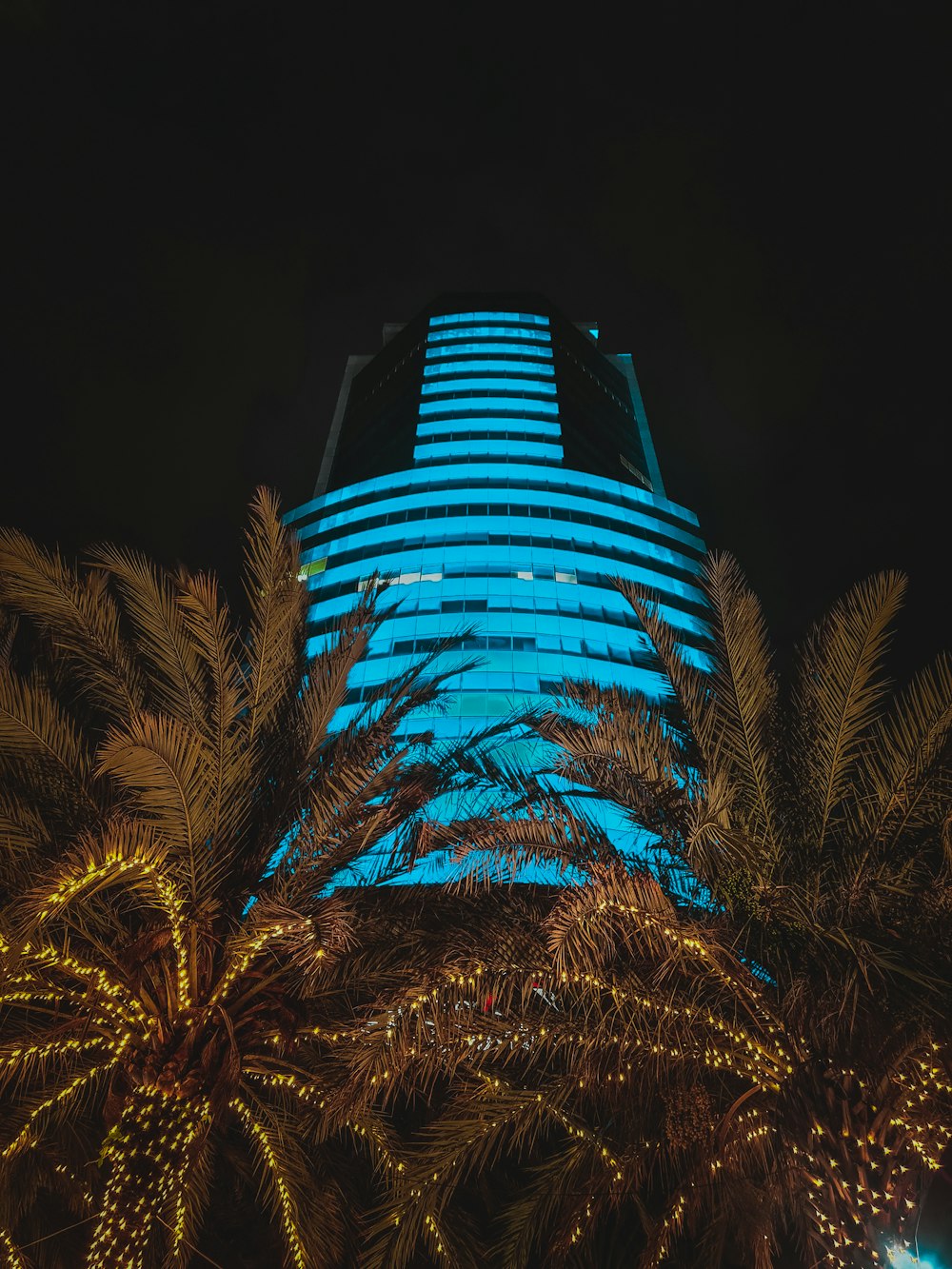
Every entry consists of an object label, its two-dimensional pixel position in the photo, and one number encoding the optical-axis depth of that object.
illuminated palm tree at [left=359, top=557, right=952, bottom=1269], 6.30
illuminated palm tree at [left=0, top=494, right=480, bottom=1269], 6.47
